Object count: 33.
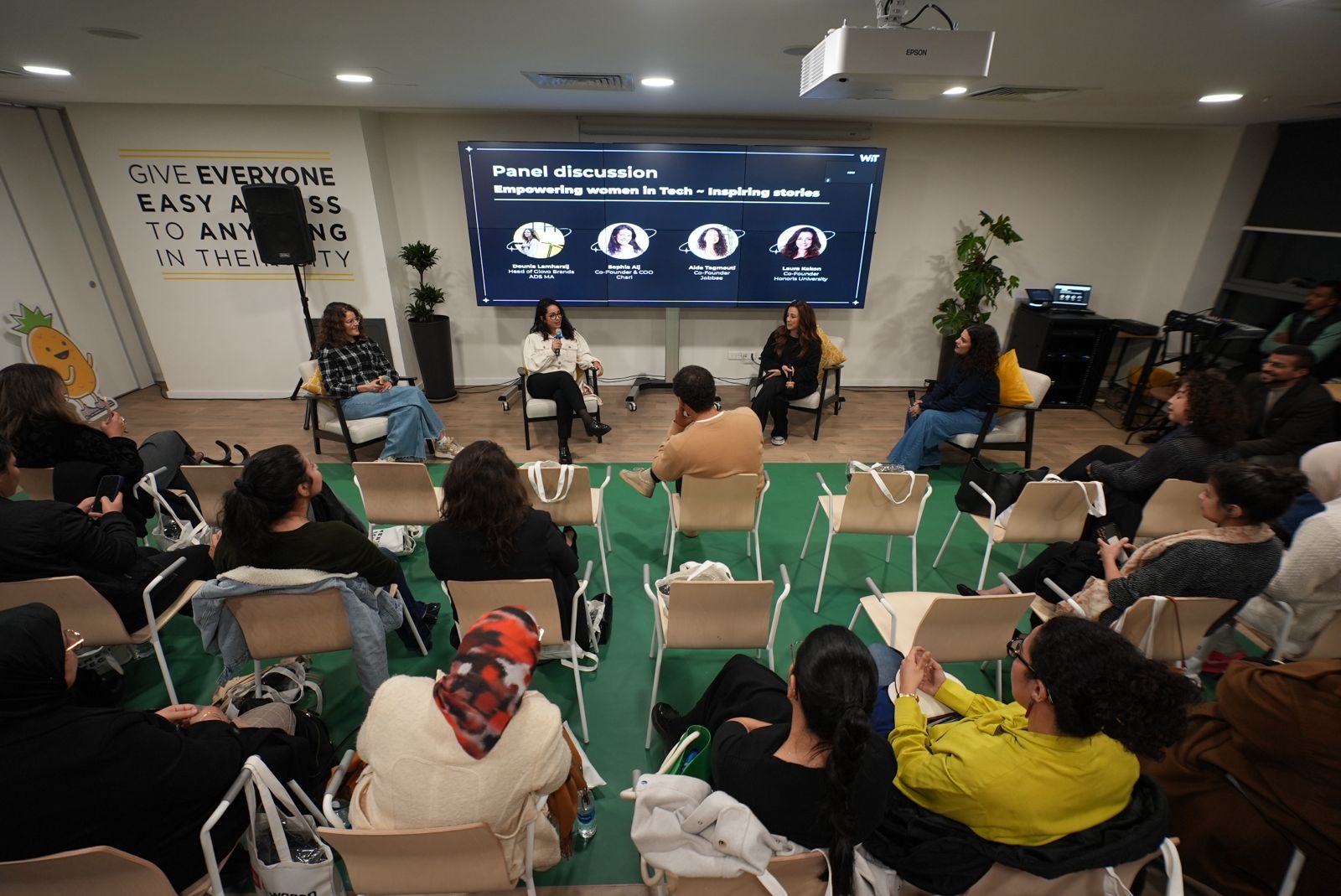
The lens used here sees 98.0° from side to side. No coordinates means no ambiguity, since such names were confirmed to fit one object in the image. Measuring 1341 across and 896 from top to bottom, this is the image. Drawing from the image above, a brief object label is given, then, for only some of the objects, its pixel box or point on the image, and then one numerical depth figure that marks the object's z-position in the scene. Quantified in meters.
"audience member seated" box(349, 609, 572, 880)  1.34
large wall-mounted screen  5.64
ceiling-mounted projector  2.15
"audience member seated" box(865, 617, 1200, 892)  1.28
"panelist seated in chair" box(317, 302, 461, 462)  4.52
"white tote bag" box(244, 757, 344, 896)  1.49
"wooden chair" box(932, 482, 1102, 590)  2.93
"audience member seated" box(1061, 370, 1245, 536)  3.01
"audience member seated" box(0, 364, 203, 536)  2.69
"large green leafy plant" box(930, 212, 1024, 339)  5.82
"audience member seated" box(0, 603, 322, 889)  1.32
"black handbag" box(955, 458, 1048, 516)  3.37
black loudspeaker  5.07
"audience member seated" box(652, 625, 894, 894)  1.23
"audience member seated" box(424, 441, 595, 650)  2.19
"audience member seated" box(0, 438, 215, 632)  2.09
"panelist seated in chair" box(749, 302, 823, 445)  5.28
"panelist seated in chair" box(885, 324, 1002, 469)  4.38
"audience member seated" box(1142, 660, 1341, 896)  1.50
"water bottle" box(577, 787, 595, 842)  2.04
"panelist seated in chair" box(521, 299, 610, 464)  5.03
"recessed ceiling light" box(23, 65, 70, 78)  3.66
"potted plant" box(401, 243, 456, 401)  5.76
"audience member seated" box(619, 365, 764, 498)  3.10
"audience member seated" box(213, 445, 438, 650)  2.01
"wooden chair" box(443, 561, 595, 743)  2.17
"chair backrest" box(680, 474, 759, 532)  3.06
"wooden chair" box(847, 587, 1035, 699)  2.14
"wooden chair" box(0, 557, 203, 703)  2.04
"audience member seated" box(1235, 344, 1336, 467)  3.64
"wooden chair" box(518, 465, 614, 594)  3.14
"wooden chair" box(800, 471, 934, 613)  3.07
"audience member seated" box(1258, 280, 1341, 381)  4.56
